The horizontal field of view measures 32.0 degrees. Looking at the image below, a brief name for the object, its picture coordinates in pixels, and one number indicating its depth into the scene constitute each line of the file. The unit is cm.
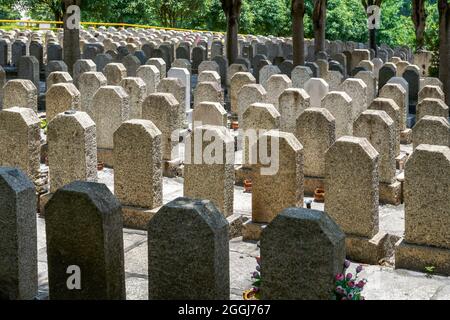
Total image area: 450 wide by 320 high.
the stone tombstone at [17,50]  2025
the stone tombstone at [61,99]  1122
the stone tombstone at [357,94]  1242
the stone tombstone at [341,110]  1092
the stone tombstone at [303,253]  472
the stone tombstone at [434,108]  1092
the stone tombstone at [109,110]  1052
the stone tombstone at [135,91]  1208
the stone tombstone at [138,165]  778
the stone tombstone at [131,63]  1627
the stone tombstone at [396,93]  1219
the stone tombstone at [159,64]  1577
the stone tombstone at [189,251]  488
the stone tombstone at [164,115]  1020
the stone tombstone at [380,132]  875
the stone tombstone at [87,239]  516
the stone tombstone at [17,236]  538
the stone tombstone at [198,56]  2188
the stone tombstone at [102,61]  1717
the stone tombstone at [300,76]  1494
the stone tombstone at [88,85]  1267
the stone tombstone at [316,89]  1256
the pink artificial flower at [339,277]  475
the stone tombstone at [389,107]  1033
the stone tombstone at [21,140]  846
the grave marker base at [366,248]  701
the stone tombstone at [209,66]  1627
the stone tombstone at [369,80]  1438
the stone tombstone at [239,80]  1406
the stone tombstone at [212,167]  766
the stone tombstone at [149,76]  1403
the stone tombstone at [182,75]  1368
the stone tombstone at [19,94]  1147
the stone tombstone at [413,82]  1527
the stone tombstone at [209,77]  1395
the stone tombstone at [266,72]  1555
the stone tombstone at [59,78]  1314
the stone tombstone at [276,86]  1301
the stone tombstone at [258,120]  957
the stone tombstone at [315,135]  915
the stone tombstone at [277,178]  745
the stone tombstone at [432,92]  1258
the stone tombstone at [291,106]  1108
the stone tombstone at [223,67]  1766
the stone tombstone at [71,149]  800
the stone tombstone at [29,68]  1528
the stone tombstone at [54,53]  1983
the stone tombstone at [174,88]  1233
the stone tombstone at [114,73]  1436
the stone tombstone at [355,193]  697
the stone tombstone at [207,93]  1231
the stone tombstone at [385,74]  1552
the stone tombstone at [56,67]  1508
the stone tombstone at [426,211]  654
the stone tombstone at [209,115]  1035
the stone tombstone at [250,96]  1183
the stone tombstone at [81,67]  1477
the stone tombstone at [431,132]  909
